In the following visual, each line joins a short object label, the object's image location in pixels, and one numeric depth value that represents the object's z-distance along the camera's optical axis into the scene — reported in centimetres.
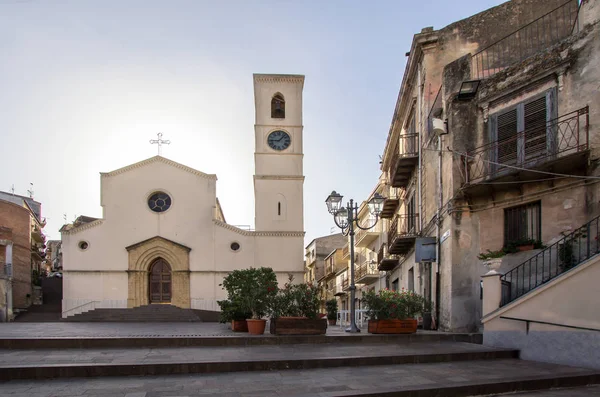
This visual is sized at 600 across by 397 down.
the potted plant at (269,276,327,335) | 1402
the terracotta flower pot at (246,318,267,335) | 1464
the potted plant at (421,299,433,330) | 1677
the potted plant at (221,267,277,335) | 1476
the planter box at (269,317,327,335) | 1400
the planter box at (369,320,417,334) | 1453
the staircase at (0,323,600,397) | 852
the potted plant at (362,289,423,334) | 1455
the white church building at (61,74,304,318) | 3519
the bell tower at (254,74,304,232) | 3684
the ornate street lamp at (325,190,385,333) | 1592
